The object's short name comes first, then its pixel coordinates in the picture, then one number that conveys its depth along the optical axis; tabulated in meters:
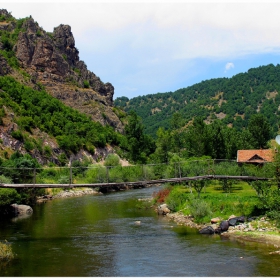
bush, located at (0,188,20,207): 29.56
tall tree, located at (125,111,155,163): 72.81
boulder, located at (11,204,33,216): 31.04
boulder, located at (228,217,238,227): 23.12
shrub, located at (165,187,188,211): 29.95
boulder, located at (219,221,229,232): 22.70
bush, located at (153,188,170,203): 35.06
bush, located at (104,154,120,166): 63.82
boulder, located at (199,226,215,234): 22.57
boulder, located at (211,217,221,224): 24.15
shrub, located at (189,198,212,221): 25.56
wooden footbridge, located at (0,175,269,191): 21.98
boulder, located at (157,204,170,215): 30.02
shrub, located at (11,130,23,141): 55.75
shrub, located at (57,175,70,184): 35.08
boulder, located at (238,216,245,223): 23.50
